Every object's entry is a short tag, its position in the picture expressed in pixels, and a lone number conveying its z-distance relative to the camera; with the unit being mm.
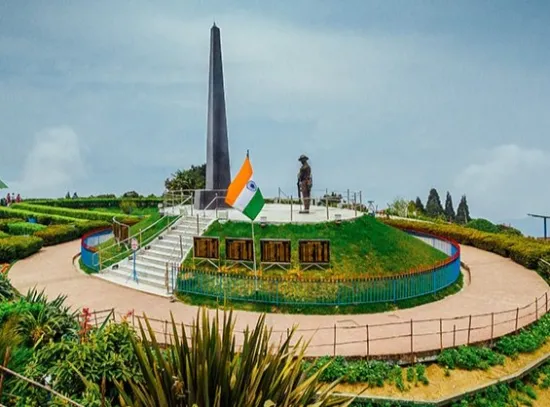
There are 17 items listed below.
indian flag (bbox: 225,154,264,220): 14438
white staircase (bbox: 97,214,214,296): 16031
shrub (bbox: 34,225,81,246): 24616
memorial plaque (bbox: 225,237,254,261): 15312
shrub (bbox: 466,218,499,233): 30184
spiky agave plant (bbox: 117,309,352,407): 5500
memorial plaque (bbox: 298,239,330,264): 14956
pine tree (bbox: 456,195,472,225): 57119
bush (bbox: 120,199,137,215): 41031
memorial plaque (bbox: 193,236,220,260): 15680
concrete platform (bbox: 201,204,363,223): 18297
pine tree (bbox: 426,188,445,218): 58934
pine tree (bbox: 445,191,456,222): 61297
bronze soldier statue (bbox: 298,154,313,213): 20250
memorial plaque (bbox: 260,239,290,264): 15039
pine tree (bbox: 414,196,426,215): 56269
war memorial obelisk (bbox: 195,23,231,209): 23359
